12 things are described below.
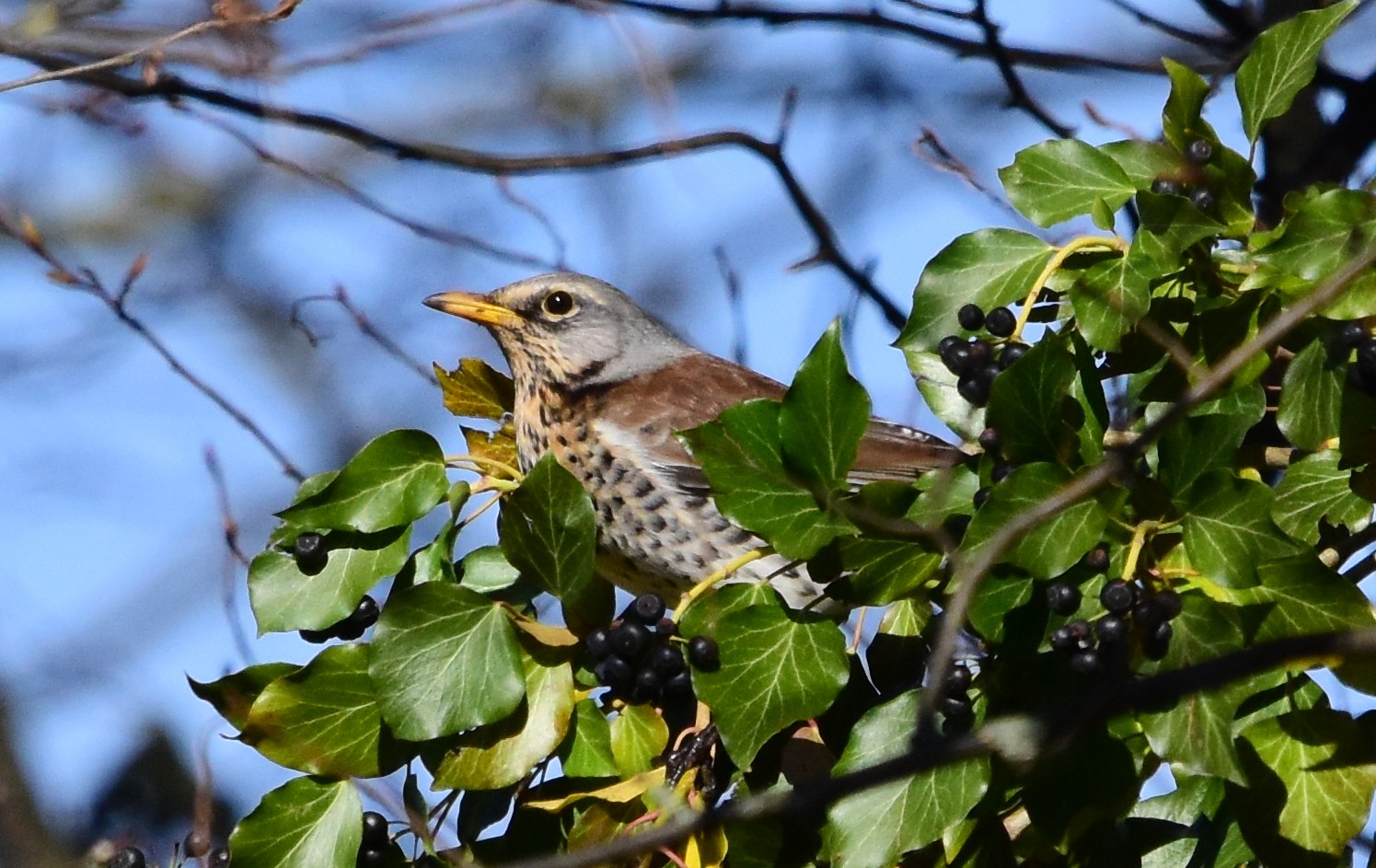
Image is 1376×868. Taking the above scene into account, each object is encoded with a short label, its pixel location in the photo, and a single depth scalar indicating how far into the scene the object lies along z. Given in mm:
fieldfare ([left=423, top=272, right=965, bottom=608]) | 7305
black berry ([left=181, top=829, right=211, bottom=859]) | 5805
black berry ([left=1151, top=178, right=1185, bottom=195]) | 5020
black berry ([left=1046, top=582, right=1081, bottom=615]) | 4277
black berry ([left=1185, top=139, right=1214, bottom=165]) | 4922
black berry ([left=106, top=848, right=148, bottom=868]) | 5512
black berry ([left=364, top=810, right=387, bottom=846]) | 4973
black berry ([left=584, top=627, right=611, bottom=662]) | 4875
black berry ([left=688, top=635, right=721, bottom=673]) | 4695
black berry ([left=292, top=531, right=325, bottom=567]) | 5203
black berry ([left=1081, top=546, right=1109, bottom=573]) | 4336
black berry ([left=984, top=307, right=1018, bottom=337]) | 4969
